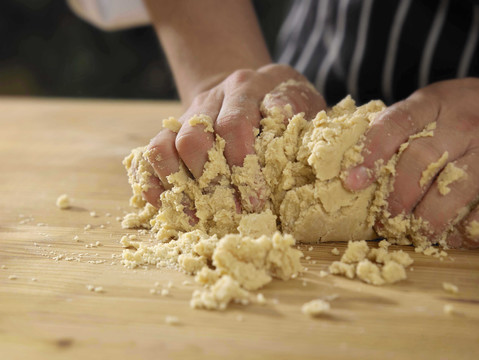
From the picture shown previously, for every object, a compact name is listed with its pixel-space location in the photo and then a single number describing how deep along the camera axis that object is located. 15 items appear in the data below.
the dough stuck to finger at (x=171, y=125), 0.54
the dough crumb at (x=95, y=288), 0.48
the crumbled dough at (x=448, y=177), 0.52
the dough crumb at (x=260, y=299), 0.47
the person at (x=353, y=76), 0.52
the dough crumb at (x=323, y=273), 0.49
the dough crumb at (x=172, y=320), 0.46
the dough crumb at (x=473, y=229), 0.51
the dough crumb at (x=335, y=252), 0.52
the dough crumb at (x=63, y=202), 0.59
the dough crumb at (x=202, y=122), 0.53
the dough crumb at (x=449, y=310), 0.46
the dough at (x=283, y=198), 0.51
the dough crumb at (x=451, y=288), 0.48
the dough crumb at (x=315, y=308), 0.46
